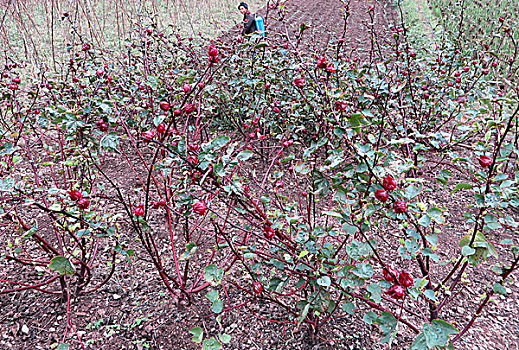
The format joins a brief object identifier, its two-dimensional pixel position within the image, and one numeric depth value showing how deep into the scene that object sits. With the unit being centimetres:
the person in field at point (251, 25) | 540
